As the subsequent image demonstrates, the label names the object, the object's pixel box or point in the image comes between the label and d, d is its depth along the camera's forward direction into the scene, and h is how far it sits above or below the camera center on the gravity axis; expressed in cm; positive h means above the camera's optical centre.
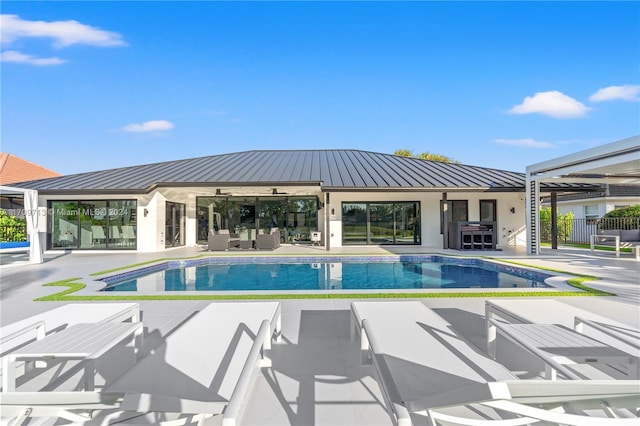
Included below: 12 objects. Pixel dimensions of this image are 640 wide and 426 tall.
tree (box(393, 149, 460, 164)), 3563 +680
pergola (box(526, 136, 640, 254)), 872 +150
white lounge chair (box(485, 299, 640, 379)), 257 -109
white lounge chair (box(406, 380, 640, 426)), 137 -79
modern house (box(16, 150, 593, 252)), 1398 +76
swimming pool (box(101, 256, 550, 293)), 824 -166
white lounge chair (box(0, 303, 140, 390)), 290 -106
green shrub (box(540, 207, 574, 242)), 1891 -58
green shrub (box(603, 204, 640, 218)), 1814 +17
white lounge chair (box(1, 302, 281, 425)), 144 -106
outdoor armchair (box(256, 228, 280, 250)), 1495 -100
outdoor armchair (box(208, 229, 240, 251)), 1466 -95
